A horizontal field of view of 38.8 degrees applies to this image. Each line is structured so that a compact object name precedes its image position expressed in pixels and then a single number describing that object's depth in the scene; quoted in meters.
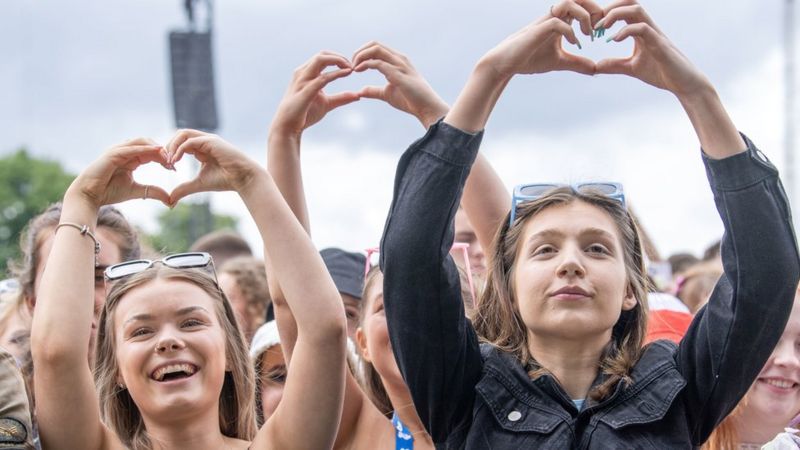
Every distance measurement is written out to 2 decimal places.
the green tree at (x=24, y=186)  55.22
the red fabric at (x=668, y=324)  3.95
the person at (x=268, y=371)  4.06
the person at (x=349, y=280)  4.40
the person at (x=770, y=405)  3.42
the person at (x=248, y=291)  5.62
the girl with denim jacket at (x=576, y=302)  2.68
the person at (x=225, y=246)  7.68
